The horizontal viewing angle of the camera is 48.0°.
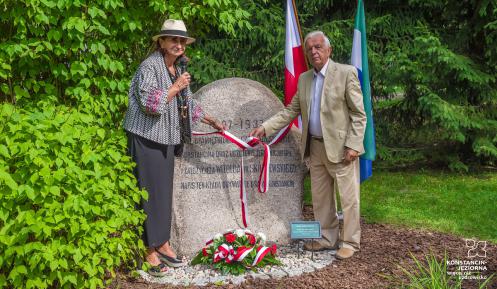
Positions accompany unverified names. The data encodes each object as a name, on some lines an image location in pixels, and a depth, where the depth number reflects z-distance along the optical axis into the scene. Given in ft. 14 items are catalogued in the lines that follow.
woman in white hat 14.49
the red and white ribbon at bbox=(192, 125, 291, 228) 16.42
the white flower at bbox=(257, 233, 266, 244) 15.88
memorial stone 16.79
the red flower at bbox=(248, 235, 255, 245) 15.55
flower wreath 15.10
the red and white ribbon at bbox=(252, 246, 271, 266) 15.20
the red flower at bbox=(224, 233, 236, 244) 15.37
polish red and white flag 18.38
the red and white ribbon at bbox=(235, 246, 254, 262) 14.99
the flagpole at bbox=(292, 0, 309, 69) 18.68
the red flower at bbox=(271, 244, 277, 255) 15.80
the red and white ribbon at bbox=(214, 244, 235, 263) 15.06
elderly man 15.39
